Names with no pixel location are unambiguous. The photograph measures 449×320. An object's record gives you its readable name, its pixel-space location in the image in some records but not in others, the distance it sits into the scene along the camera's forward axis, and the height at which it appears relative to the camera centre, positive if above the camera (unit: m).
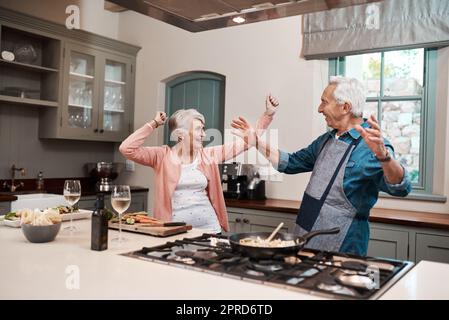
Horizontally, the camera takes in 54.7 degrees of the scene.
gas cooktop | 1.13 -0.31
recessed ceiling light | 2.02 +0.67
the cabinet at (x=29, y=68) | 3.82 +0.80
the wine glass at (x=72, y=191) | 1.84 -0.15
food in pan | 1.42 -0.27
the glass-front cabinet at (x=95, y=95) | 4.13 +0.64
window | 3.25 +0.53
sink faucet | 3.95 -0.24
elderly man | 1.94 -0.07
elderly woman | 2.40 -0.04
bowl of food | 1.61 -0.26
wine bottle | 1.52 -0.25
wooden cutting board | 1.83 -0.30
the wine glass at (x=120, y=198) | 1.64 -0.15
